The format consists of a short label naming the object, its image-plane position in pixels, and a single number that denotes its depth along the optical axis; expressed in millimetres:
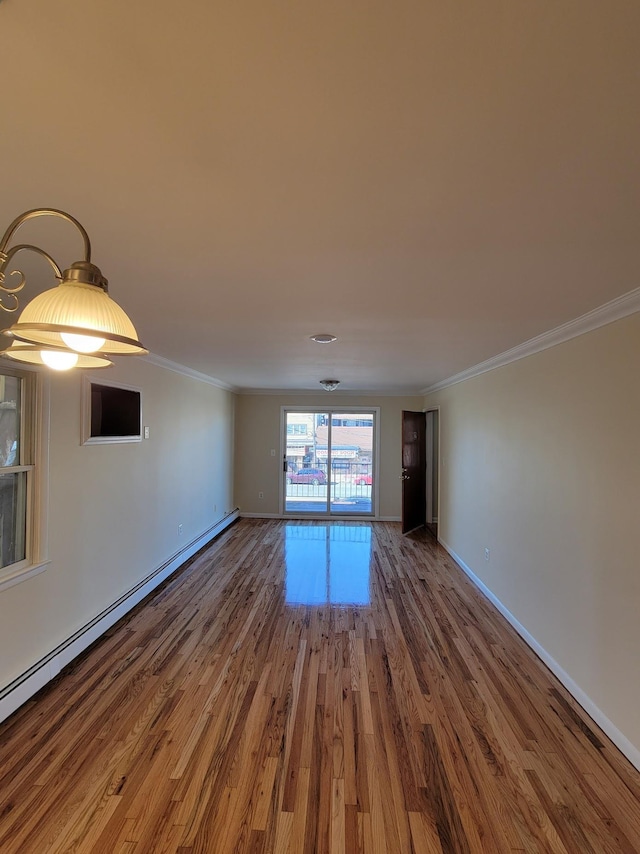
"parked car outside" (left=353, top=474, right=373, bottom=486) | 7281
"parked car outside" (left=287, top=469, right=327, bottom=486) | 7387
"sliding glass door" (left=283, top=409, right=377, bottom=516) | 7277
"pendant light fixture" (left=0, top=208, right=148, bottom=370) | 822
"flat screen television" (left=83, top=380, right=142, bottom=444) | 3076
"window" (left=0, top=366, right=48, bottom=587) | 2379
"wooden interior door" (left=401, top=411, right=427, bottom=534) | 6238
